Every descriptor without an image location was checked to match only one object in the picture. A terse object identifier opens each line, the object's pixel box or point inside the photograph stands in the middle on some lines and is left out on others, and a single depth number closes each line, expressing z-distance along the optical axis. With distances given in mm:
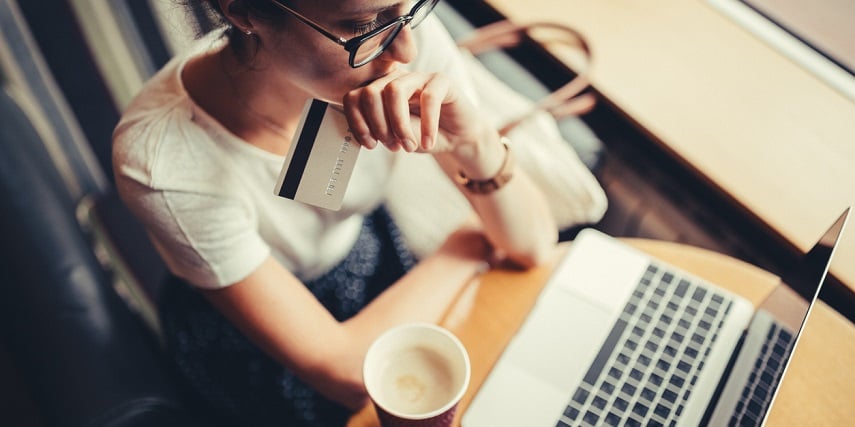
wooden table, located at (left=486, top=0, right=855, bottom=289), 979
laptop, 769
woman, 744
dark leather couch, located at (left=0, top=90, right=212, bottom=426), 877
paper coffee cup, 740
